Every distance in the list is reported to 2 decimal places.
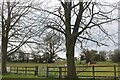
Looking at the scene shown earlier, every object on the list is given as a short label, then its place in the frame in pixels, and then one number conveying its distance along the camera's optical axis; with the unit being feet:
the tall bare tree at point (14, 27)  48.18
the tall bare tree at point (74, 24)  39.86
